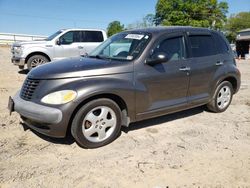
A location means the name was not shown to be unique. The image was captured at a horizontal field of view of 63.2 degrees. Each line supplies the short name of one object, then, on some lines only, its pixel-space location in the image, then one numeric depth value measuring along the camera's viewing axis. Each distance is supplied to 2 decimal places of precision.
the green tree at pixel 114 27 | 48.53
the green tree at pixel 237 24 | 53.18
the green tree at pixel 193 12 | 37.13
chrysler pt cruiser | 2.83
